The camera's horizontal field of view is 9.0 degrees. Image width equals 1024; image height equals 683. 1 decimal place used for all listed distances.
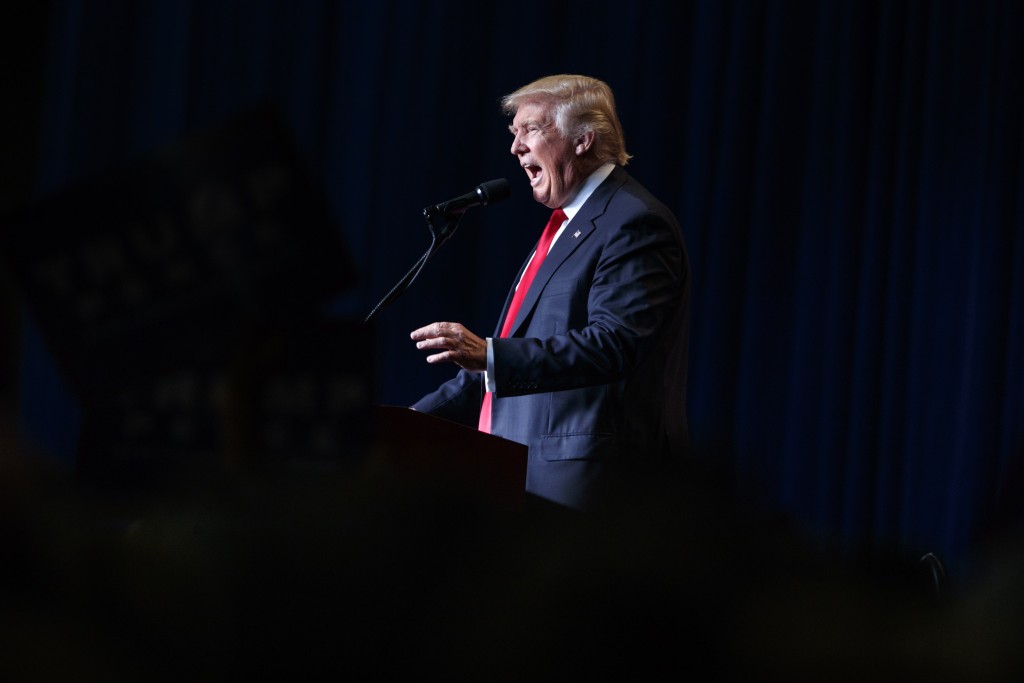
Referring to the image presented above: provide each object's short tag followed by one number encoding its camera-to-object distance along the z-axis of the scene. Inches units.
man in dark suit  451.6
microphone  455.2
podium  440.2
